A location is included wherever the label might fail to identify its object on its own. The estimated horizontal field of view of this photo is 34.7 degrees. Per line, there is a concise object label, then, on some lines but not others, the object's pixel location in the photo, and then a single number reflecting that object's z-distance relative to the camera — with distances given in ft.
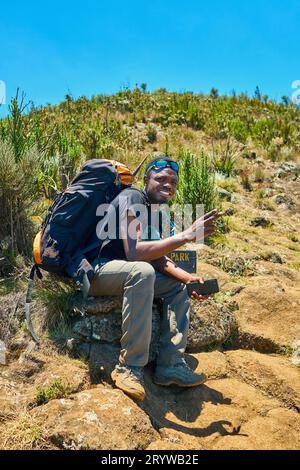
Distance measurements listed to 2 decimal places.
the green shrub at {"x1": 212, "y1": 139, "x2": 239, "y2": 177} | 31.78
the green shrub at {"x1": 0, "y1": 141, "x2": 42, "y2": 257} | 15.24
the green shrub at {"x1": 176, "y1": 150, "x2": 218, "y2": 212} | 23.21
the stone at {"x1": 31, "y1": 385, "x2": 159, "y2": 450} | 8.86
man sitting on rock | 10.51
